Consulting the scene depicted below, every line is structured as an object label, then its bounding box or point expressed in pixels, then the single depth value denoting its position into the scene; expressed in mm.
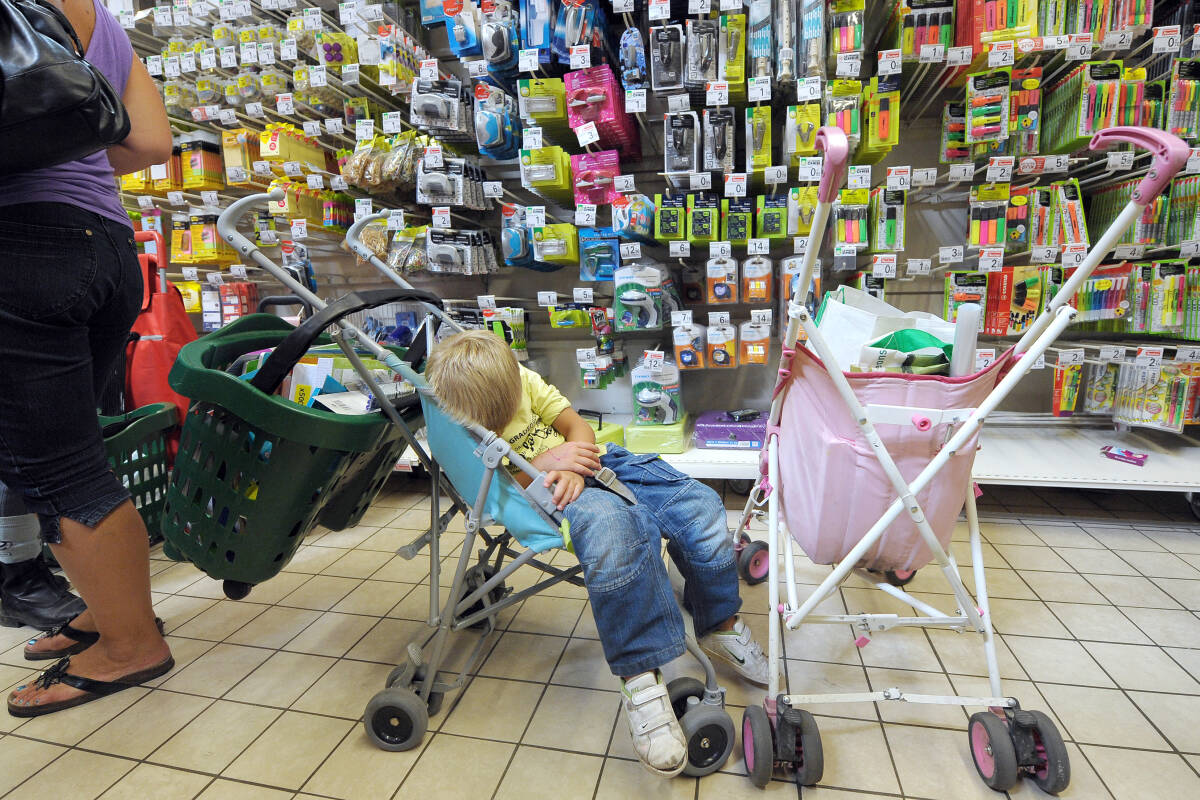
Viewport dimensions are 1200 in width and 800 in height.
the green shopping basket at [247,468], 1117
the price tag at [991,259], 2207
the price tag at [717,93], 2170
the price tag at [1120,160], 2098
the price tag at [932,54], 2125
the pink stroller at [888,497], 1096
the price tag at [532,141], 2343
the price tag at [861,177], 2206
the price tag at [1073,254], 2162
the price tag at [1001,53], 2084
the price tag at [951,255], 2248
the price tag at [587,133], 2293
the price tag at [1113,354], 2248
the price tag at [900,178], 2201
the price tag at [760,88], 2158
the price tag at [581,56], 2242
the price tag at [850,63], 2111
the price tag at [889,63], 2121
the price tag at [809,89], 2139
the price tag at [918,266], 2297
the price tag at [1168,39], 2021
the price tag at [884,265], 2256
